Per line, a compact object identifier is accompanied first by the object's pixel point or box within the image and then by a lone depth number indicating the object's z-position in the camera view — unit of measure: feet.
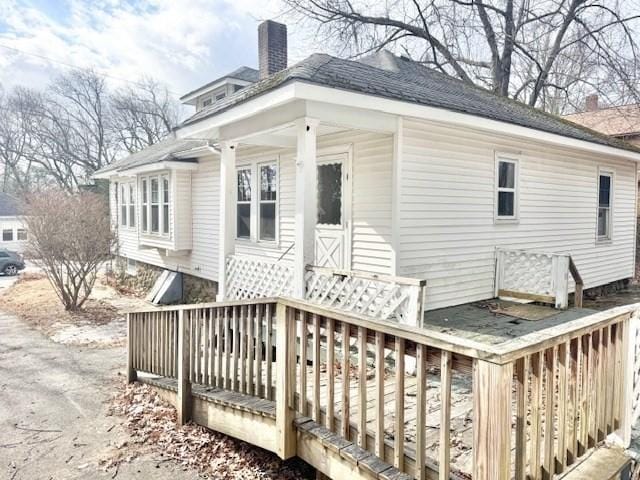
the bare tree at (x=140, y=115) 123.44
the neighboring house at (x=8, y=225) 116.26
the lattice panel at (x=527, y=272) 25.12
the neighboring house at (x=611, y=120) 70.13
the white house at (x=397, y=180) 19.63
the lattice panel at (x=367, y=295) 16.57
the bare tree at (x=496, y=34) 57.62
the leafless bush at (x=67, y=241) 38.73
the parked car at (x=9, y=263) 77.00
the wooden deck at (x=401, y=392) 6.81
